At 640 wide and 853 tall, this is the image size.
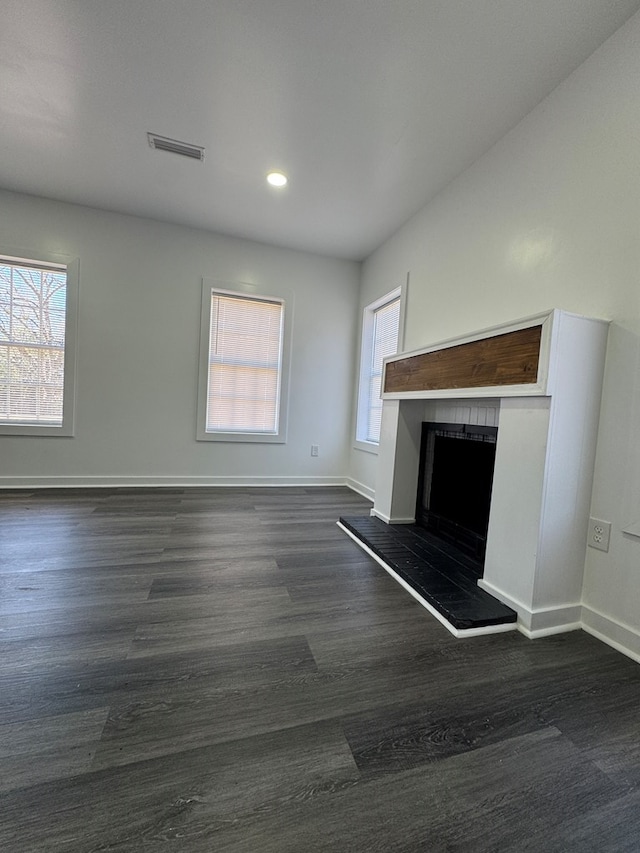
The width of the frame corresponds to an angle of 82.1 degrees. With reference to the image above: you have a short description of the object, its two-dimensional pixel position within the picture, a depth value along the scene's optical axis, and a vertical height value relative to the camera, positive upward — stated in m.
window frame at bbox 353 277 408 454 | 4.33 +0.46
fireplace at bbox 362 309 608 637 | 1.65 -0.19
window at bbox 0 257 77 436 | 3.61 +0.40
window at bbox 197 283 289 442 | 4.14 +0.40
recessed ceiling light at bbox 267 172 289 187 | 2.94 +1.80
